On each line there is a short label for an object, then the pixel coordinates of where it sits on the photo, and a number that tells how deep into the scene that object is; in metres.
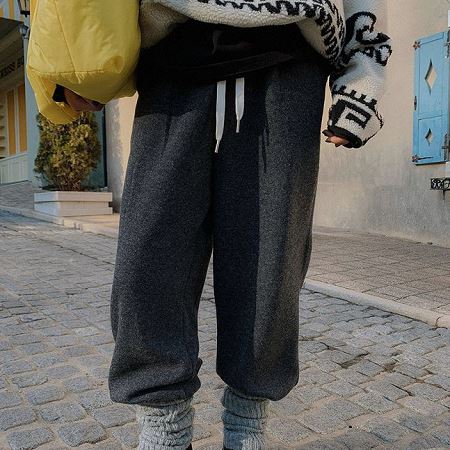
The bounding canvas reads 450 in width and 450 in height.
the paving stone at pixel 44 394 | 1.92
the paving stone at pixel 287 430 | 1.70
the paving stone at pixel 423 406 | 1.91
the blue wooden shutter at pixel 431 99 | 5.53
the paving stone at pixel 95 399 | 1.89
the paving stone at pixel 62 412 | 1.78
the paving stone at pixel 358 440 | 1.66
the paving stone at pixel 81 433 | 1.64
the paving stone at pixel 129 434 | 1.64
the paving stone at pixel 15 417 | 1.73
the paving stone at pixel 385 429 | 1.72
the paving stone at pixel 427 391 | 2.04
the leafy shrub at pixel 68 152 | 8.41
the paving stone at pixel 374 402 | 1.93
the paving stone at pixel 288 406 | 1.88
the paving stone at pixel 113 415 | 1.76
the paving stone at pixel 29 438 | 1.60
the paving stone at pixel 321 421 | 1.77
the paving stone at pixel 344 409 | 1.87
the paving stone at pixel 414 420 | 1.80
